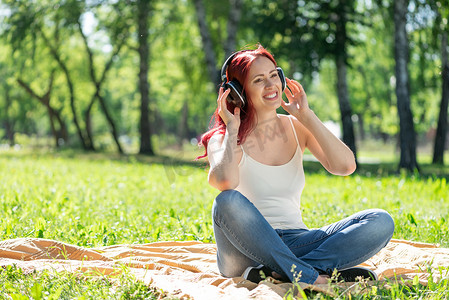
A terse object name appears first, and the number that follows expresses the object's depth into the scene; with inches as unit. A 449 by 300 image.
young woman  124.3
